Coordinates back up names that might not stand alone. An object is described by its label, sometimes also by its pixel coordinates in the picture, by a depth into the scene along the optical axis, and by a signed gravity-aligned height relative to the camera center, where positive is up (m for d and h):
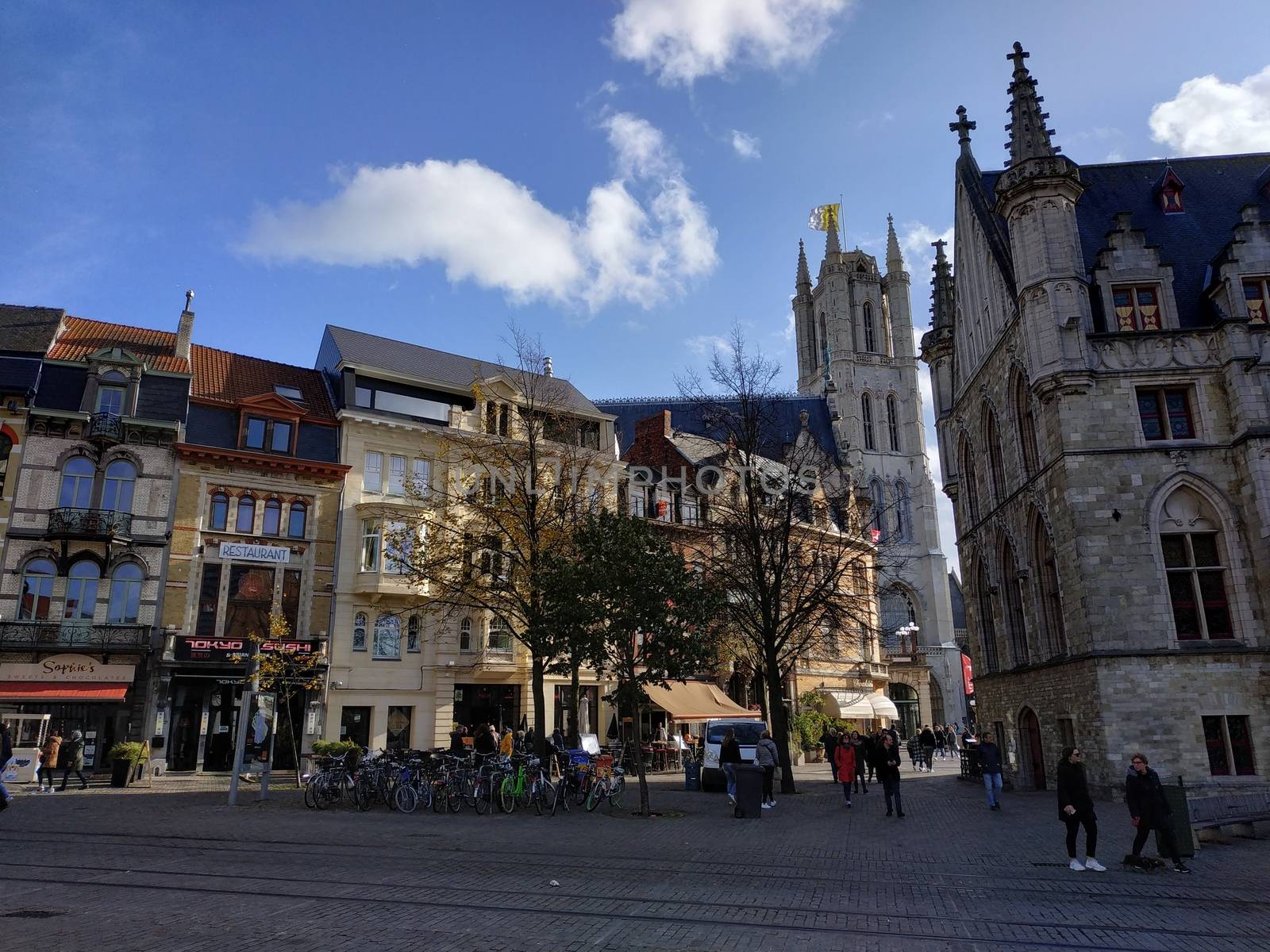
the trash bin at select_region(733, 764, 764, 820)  18.58 -1.27
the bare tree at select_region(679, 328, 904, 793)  25.52 +5.45
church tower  69.25 +26.95
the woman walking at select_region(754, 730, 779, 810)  20.14 -0.63
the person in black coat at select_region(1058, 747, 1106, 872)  11.77 -1.02
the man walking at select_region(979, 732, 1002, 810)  20.00 -0.91
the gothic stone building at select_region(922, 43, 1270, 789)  20.75 +6.57
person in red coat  20.95 -0.84
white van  25.89 -0.37
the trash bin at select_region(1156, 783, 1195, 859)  12.09 -1.26
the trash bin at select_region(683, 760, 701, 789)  26.55 -1.29
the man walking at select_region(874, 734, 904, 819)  19.09 -0.84
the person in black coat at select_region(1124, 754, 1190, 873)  11.89 -1.04
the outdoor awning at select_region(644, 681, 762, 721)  33.47 +1.07
